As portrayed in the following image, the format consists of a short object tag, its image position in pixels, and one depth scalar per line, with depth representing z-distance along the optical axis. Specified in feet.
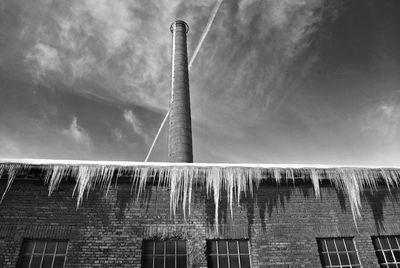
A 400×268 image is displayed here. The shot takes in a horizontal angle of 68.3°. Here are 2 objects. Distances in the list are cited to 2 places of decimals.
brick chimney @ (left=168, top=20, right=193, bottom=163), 42.50
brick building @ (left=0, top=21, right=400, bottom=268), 20.80
